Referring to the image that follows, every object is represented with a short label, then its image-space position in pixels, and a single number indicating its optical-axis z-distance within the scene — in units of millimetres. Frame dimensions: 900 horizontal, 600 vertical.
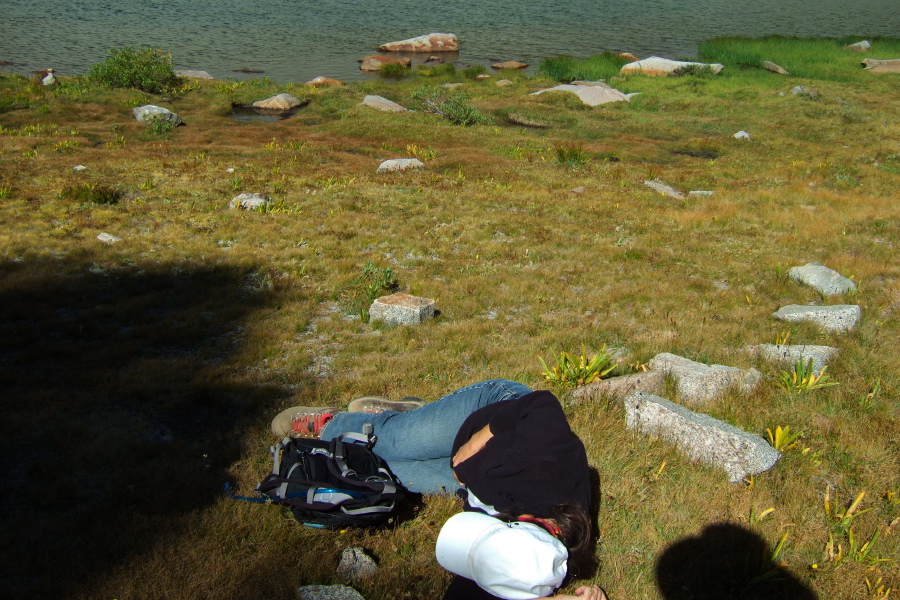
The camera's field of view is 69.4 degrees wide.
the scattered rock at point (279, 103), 28453
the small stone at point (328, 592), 3297
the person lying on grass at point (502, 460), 3004
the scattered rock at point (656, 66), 37969
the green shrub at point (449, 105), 25656
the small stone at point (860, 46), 43281
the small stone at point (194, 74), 34250
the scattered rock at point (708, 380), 5461
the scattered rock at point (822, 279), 9094
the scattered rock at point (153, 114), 22047
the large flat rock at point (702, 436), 4223
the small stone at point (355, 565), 3550
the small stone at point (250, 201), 12703
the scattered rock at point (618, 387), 5270
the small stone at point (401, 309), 8039
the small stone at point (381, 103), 27966
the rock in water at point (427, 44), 49656
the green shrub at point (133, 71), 27484
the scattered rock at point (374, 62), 42156
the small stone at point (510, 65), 43969
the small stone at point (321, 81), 34119
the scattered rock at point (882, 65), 37375
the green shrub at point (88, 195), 12141
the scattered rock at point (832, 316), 7434
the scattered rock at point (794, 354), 6160
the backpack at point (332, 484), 3689
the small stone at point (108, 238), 10367
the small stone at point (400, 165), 16906
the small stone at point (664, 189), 16203
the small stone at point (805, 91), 30025
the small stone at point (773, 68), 37156
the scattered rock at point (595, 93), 31656
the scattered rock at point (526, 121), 27638
